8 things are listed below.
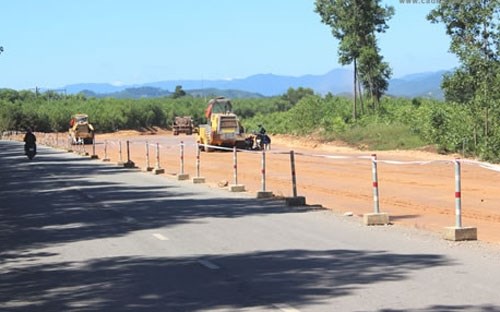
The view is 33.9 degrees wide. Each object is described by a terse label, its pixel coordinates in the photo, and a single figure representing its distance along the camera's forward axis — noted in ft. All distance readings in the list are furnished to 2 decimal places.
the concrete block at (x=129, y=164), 124.24
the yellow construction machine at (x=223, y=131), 168.35
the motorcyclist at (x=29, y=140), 163.40
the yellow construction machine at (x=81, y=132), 248.52
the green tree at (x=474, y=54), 120.47
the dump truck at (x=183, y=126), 319.68
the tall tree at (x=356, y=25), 199.00
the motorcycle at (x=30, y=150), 164.45
